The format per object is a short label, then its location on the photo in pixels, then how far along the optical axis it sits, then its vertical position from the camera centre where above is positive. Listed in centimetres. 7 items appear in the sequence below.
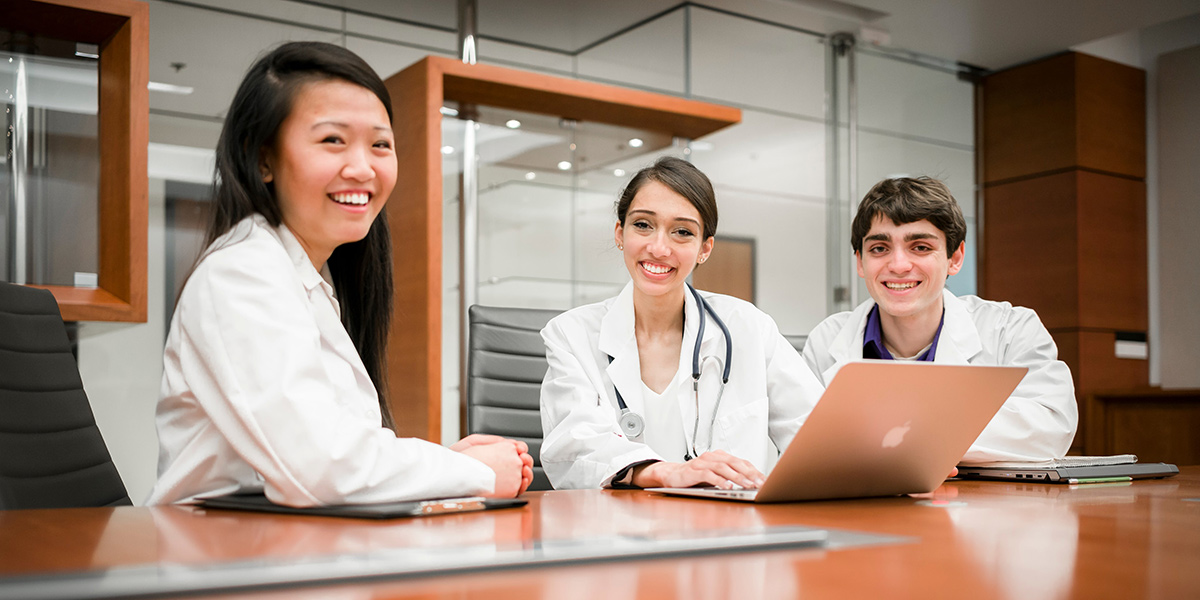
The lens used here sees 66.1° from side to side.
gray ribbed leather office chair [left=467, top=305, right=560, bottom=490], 229 -18
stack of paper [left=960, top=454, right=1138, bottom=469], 169 -29
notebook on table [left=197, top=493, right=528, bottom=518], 98 -23
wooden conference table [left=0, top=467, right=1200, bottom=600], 63 -21
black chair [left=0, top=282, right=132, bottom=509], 143 -19
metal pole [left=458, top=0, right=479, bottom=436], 443 +39
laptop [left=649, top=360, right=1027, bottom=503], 109 -16
